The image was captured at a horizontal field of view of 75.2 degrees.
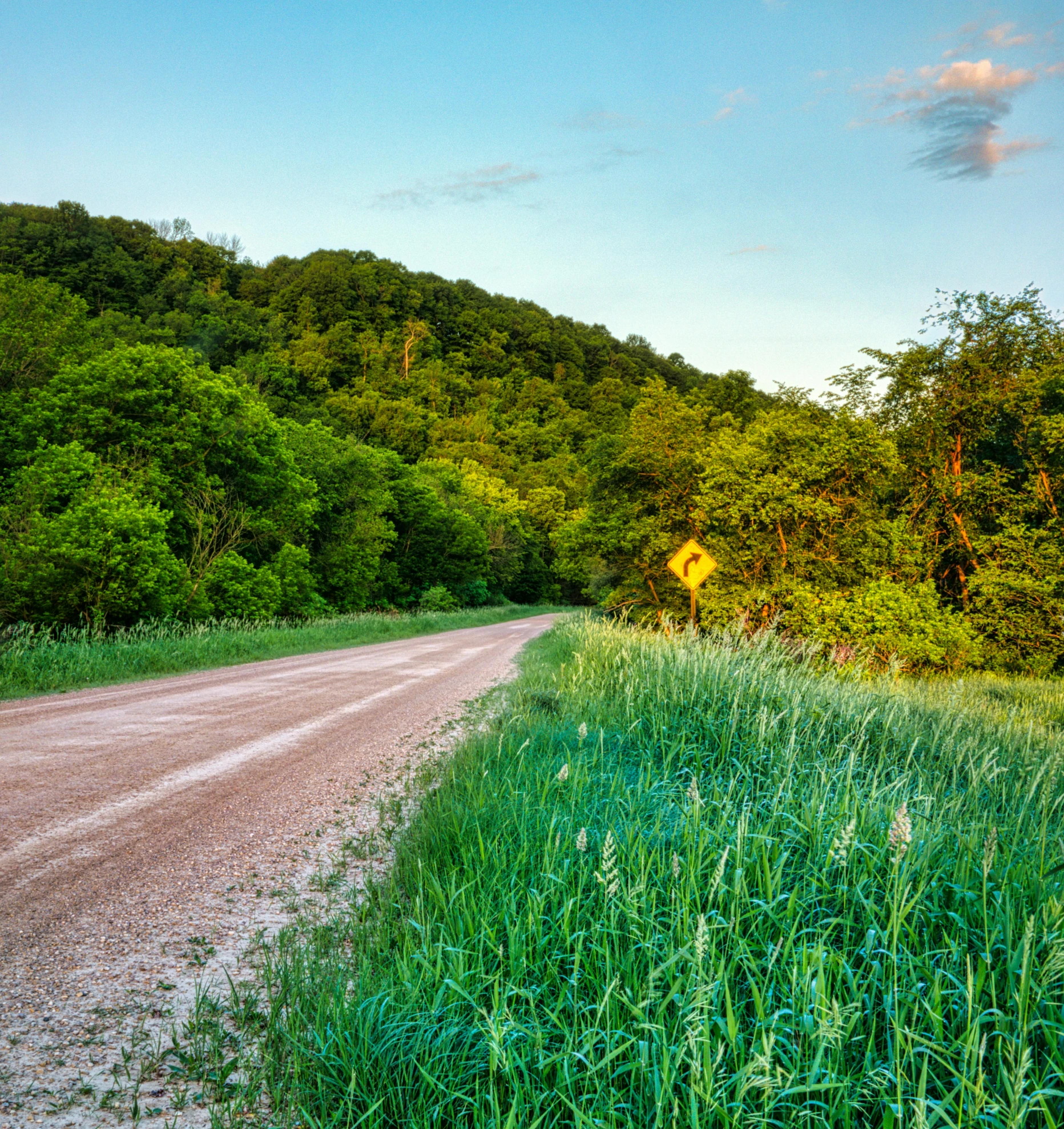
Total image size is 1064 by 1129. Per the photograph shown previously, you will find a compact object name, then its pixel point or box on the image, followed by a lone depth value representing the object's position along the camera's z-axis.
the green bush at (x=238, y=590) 25.91
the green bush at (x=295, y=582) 30.61
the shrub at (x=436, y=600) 47.31
